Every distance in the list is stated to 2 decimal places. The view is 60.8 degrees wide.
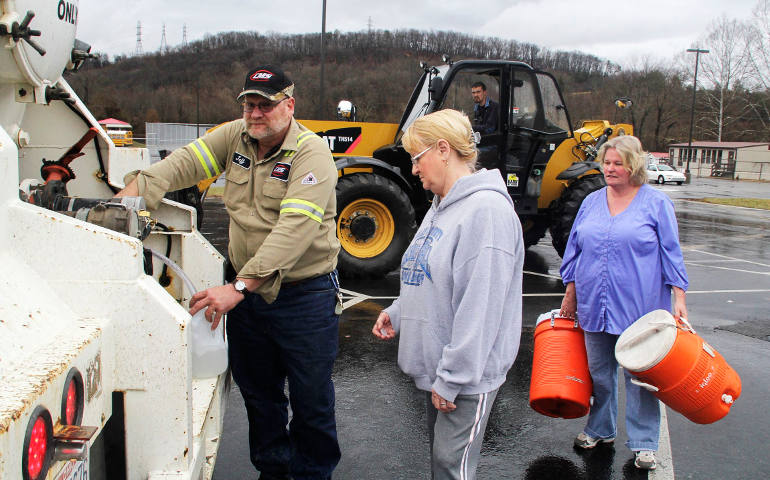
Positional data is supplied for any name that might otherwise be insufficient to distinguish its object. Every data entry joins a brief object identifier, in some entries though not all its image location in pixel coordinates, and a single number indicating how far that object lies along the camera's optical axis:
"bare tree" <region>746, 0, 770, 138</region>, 57.59
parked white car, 37.06
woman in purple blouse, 3.23
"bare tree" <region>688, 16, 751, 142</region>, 60.56
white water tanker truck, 1.39
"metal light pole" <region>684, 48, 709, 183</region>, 38.06
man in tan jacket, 2.50
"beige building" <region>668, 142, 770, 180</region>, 48.72
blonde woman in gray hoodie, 2.07
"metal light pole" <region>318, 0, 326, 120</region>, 17.27
